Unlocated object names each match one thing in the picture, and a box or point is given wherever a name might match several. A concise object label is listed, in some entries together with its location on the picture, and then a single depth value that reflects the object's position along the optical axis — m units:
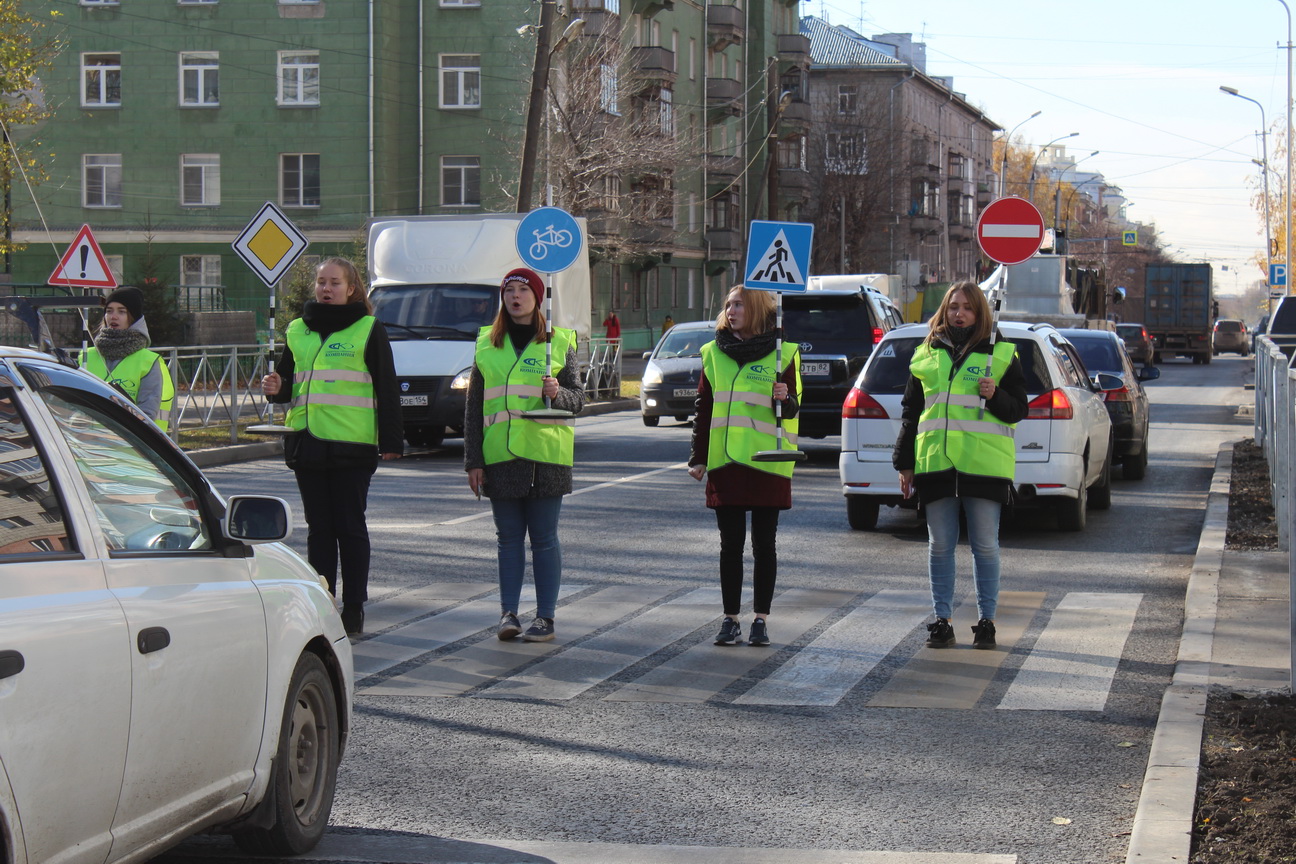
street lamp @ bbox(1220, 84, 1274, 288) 67.06
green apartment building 48.53
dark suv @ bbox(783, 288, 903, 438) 18.95
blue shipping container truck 63.62
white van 20.50
